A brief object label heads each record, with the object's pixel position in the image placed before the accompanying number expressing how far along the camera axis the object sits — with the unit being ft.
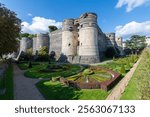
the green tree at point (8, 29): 90.33
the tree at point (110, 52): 195.14
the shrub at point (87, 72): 90.31
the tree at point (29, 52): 228.98
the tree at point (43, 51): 207.51
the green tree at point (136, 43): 258.18
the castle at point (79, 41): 161.17
